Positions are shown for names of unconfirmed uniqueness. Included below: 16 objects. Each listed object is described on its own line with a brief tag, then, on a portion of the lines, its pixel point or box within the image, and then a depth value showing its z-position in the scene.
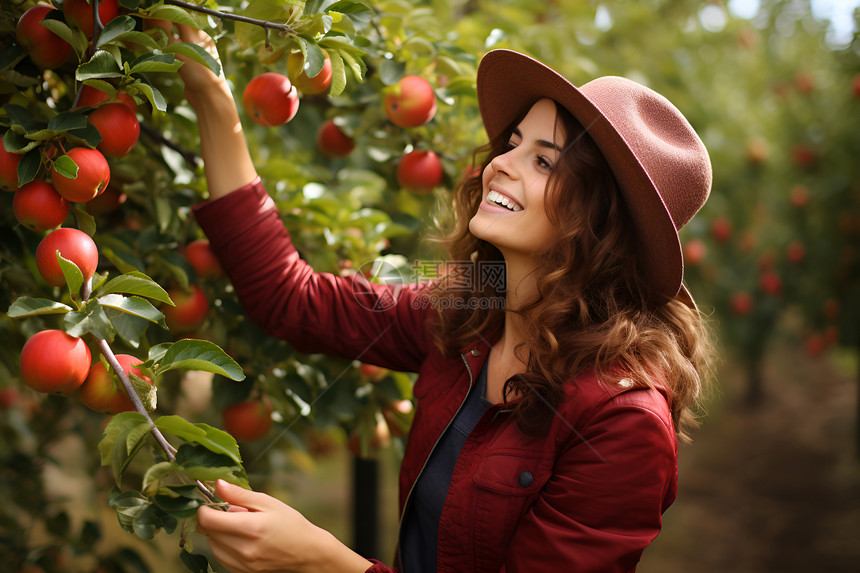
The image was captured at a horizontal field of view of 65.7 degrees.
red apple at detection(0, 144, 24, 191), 0.87
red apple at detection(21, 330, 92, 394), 0.82
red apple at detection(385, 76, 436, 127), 1.28
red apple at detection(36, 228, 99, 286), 0.86
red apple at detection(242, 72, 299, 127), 1.14
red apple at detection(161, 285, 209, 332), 1.20
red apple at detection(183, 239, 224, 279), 1.25
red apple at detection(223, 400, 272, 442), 1.36
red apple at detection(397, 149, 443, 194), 1.42
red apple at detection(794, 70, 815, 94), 3.75
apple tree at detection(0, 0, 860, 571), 0.86
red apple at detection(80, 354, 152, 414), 0.87
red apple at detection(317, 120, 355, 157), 1.52
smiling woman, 0.93
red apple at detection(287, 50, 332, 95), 1.07
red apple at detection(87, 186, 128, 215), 1.17
